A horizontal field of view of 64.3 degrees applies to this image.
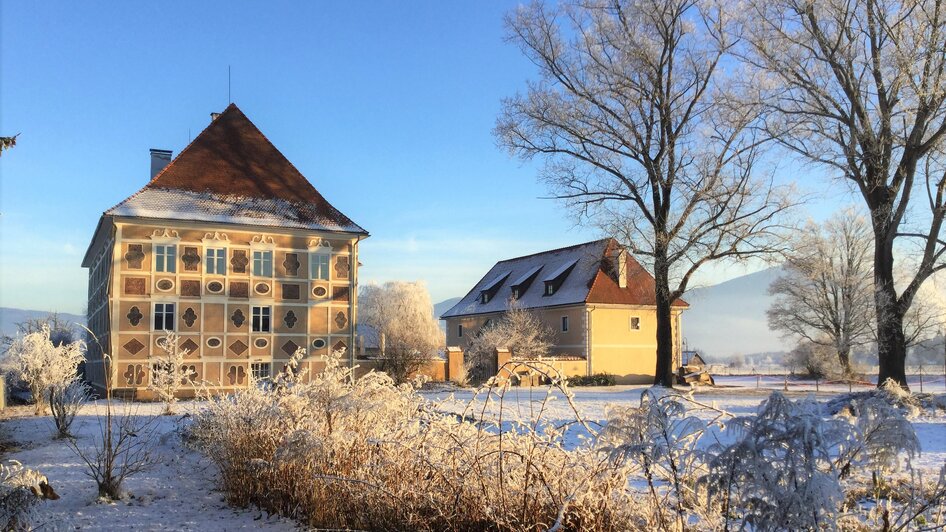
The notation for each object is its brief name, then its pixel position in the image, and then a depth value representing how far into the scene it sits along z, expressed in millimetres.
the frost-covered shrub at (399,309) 67312
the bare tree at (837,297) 44281
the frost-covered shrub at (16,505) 5246
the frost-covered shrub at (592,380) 35125
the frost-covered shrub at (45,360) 14242
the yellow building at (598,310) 38031
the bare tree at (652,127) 25516
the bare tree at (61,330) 40906
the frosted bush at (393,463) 5410
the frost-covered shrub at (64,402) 12906
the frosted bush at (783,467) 3824
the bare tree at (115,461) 8133
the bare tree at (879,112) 20797
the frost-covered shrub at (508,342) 34812
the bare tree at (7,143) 7934
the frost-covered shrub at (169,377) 16734
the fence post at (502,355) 32906
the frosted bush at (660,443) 4484
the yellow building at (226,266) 24938
